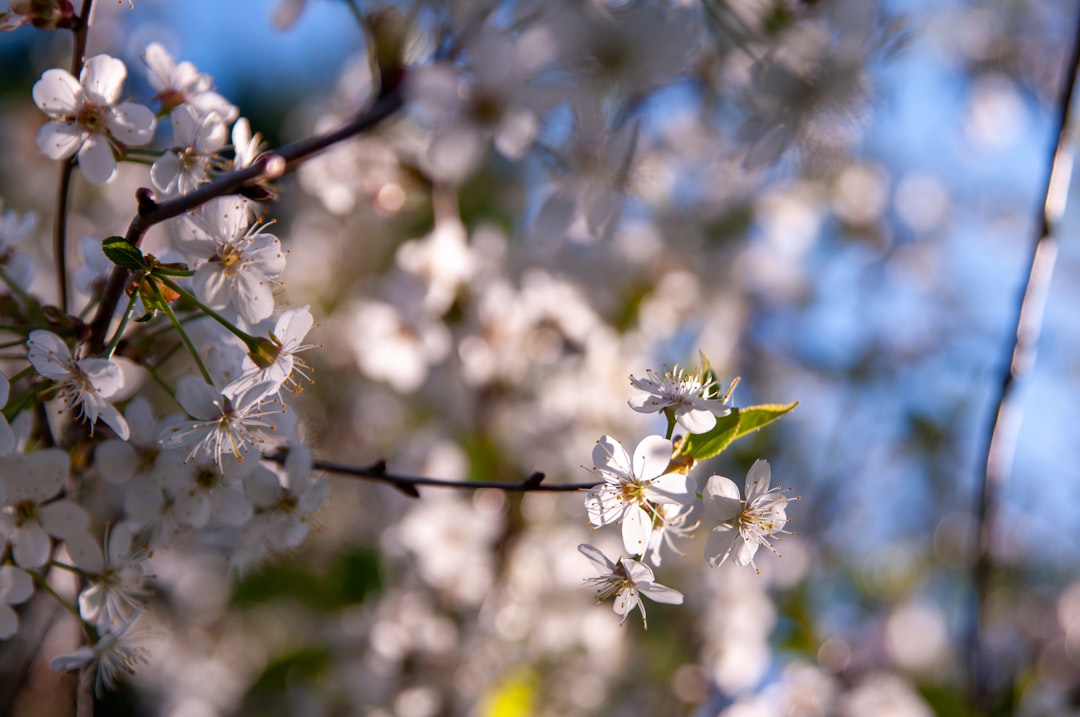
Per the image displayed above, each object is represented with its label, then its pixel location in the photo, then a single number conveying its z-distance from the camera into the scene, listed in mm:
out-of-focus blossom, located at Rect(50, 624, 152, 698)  530
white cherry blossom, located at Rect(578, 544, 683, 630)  517
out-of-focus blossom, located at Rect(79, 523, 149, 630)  537
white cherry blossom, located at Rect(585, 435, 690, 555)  518
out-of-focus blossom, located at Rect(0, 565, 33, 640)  529
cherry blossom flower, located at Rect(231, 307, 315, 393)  521
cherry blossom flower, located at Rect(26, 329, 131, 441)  516
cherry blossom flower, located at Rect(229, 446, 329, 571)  543
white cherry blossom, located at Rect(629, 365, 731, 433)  521
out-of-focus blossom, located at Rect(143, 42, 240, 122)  560
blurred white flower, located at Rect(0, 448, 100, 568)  526
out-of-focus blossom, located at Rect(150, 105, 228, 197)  531
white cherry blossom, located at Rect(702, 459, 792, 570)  526
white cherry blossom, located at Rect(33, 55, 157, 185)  536
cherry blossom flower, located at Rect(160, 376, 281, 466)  525
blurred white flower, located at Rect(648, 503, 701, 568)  528
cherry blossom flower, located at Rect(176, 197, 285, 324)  525
